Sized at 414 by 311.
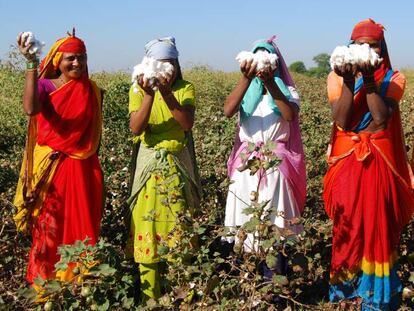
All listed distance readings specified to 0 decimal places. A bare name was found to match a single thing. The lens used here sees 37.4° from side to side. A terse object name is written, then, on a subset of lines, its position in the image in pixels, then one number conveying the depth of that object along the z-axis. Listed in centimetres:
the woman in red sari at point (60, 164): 331
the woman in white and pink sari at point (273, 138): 328
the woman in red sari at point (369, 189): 308
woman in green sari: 322
